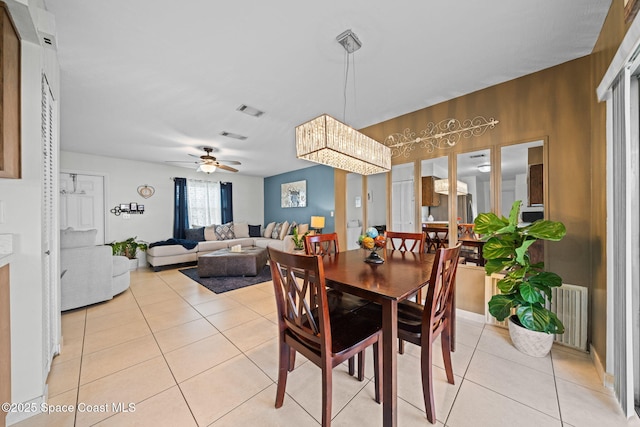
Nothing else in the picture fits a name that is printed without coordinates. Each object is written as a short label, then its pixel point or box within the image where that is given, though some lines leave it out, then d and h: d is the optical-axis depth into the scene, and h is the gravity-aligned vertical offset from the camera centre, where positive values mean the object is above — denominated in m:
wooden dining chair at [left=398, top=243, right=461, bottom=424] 1.27 -0.66
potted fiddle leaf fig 1.80 -0.55
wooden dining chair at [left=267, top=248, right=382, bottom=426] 1.14 -0.67
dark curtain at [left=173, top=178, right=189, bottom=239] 5.89 +0.04
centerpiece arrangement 1.90 -0.26
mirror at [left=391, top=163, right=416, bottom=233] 3.12 +0.18
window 6.25 +0.29
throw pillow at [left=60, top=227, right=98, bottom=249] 2.76 -0.31
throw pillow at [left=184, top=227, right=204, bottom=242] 5.84 -0.54
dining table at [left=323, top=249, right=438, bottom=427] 1.12 -0.40
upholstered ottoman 4.21 -0.94
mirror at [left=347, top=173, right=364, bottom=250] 3.86 +0.14
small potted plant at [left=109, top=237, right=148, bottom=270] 4.88 -0.76
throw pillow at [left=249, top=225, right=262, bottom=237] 6.82 -0.54
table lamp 5.47 -0.24
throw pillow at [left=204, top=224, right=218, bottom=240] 5.96 -0.52
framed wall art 6.50 +0.52
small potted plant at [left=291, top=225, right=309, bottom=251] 5.16 -0.65
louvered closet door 1.55 -0.14
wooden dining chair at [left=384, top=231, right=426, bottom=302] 2.35 -0.27
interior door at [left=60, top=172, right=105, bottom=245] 4.63 +0.23
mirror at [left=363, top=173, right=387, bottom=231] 3.40 +0.17
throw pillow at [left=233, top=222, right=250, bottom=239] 6.51 -0.48
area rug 3.66 -1.17
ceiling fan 4.27 +0.91
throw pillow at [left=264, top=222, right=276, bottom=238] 6.63 -0.50
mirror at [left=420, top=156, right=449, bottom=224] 2.85 +0.23
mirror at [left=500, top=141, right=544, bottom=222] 2.24 +0.33
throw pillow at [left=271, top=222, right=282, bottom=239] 6.40 -0.51
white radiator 1.93 -0.85
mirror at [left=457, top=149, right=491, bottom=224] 2.56 +0.31
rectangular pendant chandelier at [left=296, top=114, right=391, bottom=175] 1.79 +0.56
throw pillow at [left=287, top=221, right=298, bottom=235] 6.27 -0.39
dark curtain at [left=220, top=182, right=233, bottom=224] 6.77 +0.34
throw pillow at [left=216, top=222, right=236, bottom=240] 6.14 -0.51
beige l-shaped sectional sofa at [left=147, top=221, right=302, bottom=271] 4.89 -0.71
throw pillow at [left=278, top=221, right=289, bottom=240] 6.21 -0.49
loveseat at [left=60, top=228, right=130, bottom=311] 2.72 -0.69
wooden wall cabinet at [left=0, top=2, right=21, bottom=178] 1.19 +0.62
